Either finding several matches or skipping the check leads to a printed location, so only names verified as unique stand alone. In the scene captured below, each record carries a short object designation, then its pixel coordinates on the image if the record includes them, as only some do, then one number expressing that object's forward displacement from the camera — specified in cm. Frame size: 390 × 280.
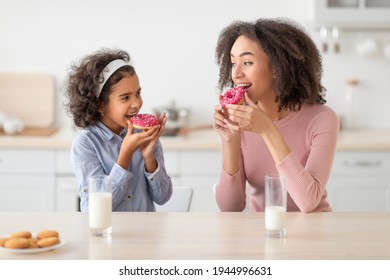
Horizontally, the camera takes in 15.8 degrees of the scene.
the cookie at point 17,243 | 308
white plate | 307
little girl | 364
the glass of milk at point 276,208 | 320
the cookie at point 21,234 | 312
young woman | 367
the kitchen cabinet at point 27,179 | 491
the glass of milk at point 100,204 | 320
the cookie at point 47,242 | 309
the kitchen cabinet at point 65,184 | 492
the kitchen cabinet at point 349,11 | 516
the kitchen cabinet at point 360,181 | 496
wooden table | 309
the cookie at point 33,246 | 309
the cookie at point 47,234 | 313
